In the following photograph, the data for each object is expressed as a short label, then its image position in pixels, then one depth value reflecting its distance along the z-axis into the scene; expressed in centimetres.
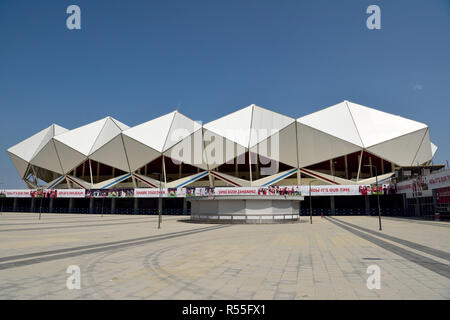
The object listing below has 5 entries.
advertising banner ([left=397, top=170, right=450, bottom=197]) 2903
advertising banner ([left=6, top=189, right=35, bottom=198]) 5800
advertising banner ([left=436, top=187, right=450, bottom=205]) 2925
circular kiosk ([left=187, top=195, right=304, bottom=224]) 2748
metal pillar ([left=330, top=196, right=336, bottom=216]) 4630
